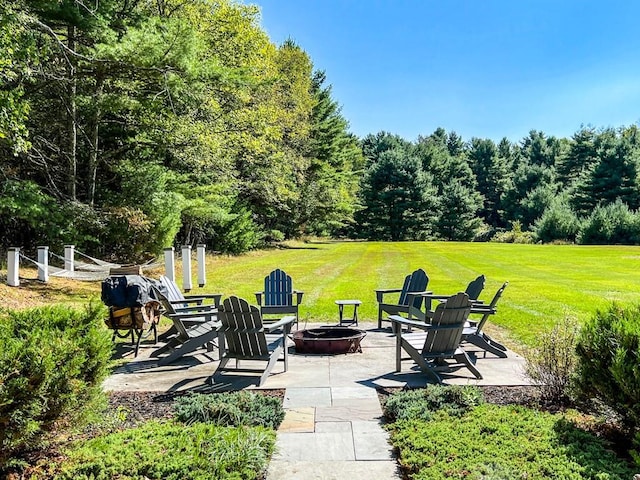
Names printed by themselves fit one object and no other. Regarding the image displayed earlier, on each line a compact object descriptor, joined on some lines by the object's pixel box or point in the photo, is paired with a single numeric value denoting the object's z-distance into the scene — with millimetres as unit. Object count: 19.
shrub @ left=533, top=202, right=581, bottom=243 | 35844
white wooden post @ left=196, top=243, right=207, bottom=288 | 12438
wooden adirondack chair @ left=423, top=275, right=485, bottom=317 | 6305
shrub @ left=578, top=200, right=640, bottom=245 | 33188
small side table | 7402
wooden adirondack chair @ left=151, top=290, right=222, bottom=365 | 5348
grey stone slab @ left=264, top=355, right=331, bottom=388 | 4668
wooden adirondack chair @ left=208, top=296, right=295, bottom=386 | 4625
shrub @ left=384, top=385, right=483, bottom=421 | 3590
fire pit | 5875
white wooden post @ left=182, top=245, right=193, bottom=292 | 11680
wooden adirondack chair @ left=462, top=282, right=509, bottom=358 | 5332
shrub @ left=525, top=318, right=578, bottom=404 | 3908
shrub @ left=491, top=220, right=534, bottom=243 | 38750
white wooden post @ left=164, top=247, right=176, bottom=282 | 11436
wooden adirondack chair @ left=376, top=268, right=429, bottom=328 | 6958
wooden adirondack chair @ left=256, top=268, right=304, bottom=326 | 7367
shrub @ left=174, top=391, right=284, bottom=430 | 3500
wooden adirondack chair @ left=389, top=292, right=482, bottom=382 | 4688
